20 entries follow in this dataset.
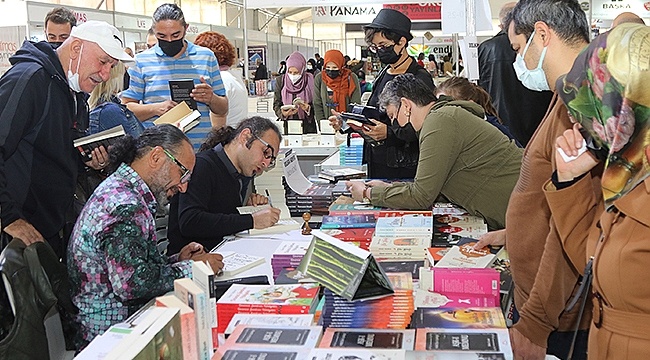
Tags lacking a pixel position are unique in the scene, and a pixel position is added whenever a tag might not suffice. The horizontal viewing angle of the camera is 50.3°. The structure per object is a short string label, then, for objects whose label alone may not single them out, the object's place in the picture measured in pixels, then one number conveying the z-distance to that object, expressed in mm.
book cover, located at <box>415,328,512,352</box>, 1504
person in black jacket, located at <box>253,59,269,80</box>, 13148
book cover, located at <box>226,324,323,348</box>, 1565
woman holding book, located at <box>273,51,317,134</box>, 7793
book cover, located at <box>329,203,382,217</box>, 3089
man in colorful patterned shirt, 2252
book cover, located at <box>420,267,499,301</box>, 1956
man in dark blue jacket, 2709
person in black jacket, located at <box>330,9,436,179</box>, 3805
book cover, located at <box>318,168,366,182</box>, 4176
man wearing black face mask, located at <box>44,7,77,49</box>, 4609
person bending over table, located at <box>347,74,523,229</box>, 3051
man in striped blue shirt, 4102
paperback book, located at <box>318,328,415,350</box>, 1557
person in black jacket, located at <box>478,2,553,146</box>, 4801
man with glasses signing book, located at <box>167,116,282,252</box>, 3186
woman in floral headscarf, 1295
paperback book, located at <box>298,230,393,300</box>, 1746
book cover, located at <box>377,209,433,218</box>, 2965
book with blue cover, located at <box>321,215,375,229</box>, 2893
